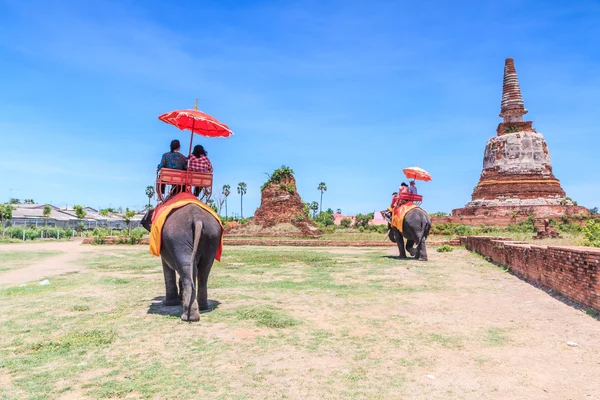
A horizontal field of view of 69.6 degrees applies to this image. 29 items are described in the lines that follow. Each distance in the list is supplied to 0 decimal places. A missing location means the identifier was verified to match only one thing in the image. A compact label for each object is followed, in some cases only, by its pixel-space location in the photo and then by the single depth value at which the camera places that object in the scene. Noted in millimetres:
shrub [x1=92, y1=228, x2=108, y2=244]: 25252
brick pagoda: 33281
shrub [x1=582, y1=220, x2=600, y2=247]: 10074
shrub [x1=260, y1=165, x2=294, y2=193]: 40031
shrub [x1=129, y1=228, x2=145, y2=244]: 25156
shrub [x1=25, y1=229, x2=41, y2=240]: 34031
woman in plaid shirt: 6488
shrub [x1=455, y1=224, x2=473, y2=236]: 27844
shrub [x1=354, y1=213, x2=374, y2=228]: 46406
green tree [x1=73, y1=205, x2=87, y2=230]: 57656
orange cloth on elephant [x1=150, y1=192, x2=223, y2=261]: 5863
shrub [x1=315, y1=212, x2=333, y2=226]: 60425
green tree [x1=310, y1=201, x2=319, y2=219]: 87400
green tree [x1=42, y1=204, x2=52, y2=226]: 53269
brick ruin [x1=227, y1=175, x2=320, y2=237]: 36784
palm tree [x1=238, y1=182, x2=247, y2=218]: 93288
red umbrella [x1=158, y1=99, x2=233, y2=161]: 6707
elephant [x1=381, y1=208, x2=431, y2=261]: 12812
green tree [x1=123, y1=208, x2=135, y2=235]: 43766
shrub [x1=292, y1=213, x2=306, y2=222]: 37450
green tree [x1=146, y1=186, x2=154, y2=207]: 79750
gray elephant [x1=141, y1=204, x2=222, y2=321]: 5445
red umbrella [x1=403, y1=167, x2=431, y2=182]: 13914
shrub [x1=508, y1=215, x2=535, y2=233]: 28420
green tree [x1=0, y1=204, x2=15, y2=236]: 42406
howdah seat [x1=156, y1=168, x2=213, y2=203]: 6324
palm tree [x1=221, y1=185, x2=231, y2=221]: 81706
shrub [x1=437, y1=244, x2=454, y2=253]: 17703
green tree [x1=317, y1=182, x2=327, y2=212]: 90875
